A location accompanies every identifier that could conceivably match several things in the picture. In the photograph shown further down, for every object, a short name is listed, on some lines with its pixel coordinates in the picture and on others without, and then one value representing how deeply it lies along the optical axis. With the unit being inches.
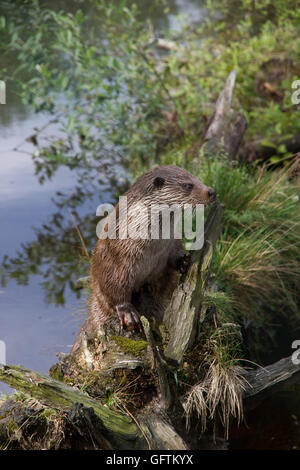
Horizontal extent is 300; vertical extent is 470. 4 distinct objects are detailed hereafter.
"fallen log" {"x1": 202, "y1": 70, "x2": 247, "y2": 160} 223.6
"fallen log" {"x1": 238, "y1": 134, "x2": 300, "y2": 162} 251.3
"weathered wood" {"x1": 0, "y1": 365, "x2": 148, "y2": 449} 98.4
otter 117.0
